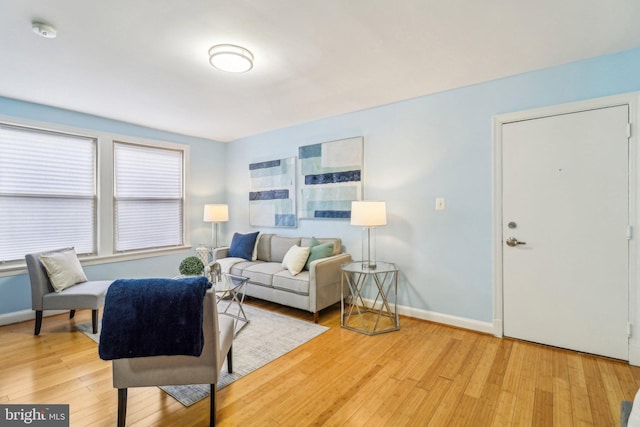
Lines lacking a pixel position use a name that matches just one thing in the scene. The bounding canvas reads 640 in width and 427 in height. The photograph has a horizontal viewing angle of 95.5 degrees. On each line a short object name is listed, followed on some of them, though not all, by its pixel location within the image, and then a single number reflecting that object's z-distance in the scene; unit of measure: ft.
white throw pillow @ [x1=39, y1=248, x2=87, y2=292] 9.46
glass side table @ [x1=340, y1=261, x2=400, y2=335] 9.88
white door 7.61
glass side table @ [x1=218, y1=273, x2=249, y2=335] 9.48
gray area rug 6.51
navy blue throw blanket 4.82
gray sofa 10.37
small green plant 9.28
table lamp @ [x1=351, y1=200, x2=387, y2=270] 9.98
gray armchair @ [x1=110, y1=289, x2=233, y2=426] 5.15
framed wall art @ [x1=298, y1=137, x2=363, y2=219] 12.12
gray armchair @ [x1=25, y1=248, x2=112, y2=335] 9.21
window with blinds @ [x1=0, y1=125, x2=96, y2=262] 10.54
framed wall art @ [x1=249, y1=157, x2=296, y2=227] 14.39
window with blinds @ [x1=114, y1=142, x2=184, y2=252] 13.34
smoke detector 6.15
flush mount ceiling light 7.15
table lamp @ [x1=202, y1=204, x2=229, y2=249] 15.34
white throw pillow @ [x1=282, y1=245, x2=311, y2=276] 11.19
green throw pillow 11.32
